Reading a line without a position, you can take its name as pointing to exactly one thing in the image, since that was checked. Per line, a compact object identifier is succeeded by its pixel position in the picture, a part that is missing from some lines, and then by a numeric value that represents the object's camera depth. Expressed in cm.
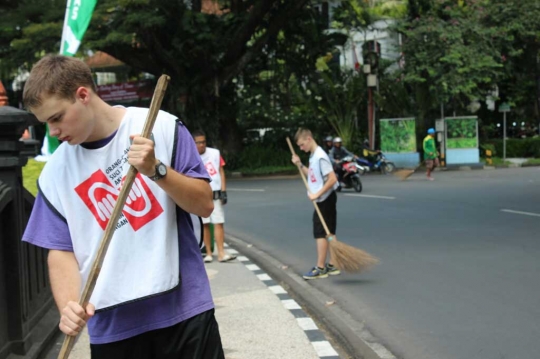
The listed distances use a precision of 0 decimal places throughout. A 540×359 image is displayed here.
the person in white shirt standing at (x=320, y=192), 886
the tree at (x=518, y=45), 3122
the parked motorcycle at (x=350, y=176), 2056
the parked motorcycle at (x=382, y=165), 2880
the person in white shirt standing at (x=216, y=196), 1036
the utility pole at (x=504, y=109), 3284
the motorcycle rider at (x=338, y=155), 2087
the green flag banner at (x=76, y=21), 1046
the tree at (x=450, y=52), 2959
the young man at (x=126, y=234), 276
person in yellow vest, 2445
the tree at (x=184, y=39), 2509
